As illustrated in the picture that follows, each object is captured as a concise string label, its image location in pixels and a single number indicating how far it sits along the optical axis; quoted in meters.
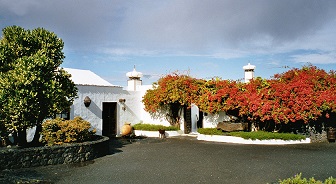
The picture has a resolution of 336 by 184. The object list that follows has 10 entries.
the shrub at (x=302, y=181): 5.39
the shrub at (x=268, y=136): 14.30
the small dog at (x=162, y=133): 17.28
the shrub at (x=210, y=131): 15.68
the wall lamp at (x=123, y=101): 17.86
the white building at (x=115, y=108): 15.75
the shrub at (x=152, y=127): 17.86
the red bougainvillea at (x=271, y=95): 14.38
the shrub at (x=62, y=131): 10.59
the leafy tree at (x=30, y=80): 9.62
